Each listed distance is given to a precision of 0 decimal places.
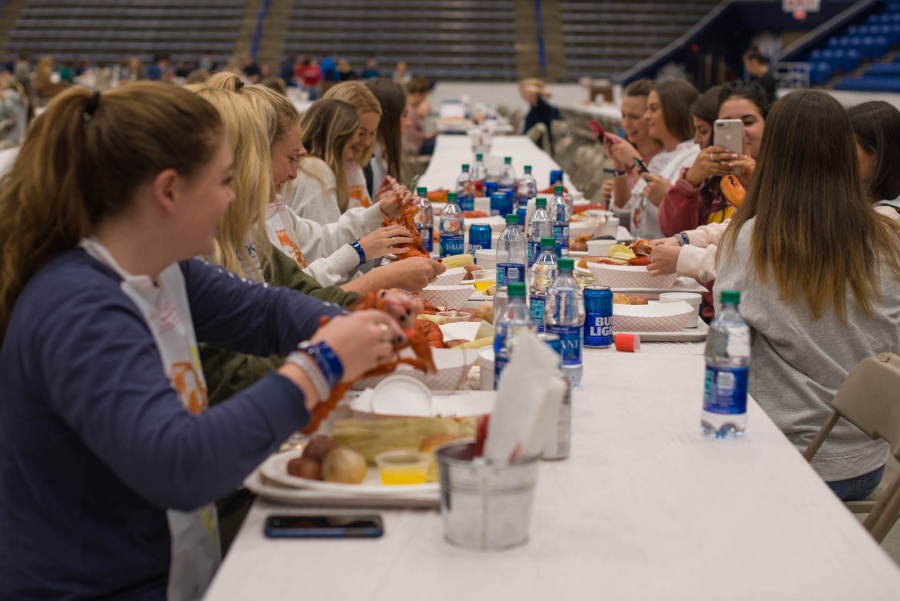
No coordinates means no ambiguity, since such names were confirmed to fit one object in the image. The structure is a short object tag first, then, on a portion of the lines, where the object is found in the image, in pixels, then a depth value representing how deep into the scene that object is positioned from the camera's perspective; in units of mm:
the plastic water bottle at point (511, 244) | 3217
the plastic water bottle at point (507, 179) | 5138
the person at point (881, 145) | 2998
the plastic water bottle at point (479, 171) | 5484
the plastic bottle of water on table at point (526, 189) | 4844
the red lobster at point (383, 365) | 1459
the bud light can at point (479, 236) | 3699
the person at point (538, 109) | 10259
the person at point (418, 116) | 10516
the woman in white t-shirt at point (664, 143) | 4723
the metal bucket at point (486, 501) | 1281
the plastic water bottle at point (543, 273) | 2637
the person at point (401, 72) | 18778
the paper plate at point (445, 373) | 1945
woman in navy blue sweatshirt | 1283
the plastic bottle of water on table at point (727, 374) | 1739
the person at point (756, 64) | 15453
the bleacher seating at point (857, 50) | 18500
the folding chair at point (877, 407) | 1875
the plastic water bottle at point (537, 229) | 3564
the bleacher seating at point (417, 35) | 22938
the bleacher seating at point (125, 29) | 23688
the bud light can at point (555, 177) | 5176
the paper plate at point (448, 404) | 1747
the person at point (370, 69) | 19919
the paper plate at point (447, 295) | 2812
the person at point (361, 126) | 4391
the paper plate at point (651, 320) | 2543
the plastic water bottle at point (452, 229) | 3582
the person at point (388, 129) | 5355
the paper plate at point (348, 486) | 1451
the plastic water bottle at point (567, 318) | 2057
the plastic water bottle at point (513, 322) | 1843
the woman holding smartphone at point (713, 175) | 3664
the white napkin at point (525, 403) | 1317
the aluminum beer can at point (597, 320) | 2389
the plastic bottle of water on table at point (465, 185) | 4957
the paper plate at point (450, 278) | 3048
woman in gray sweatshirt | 2400
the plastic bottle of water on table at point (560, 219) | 3623
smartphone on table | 1369
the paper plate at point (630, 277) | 3057
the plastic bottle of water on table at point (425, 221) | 3824
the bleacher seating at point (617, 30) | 22703
